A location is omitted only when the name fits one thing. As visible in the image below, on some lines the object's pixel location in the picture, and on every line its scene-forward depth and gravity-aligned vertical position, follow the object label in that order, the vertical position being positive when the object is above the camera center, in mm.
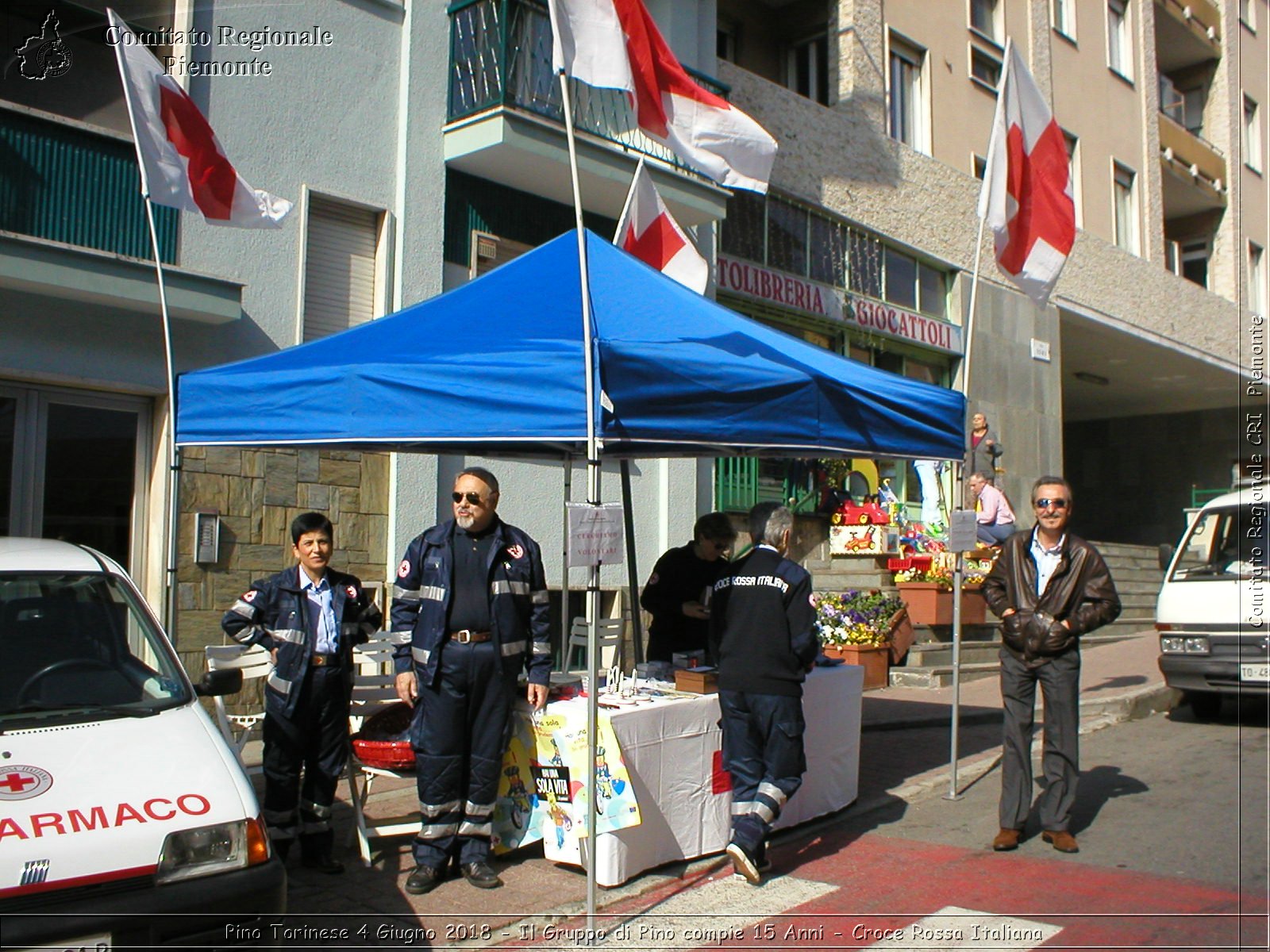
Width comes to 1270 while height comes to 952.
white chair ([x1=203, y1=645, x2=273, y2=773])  5219 -604
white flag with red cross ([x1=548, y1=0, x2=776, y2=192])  5379 +2373
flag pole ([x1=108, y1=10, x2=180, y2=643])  6227 +660
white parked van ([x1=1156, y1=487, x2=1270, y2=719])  9141 -313
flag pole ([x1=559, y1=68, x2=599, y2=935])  4930 -62
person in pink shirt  13367 +604
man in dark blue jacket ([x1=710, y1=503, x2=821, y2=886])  5668 -598
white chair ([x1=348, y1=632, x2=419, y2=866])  5797 -1085
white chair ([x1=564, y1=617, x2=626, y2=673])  7113 -477
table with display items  5402 -1101
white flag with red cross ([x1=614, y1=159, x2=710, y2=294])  8258 +2362
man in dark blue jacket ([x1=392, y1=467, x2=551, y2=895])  5426 -533
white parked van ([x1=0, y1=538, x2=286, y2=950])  3561 -781
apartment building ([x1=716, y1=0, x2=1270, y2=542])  16125 +5849
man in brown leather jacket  6148 -449
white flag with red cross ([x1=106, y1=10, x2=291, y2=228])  6539 +2379
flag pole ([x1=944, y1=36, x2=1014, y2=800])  7242 -80
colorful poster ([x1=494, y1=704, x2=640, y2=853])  5375 -1077
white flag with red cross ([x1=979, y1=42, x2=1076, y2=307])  7824 +2591
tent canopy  5273 +874
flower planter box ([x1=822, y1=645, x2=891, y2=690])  11805 -970
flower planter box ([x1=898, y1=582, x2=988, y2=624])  13094 -443
